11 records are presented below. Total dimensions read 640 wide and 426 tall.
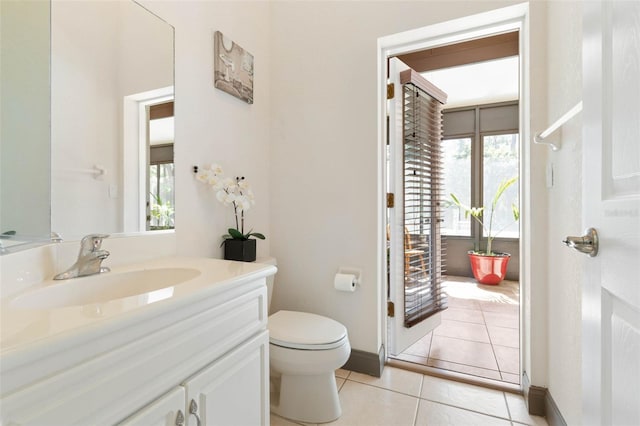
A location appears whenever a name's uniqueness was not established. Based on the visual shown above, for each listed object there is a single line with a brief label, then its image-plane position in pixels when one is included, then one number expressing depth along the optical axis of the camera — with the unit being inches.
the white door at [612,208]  21.9
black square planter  65.6
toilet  55.1
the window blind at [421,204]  85.3
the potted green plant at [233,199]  62.1
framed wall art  65.7
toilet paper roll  72.5
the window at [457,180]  175.9
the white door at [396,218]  79.2
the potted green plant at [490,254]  155.1
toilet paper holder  74.3
